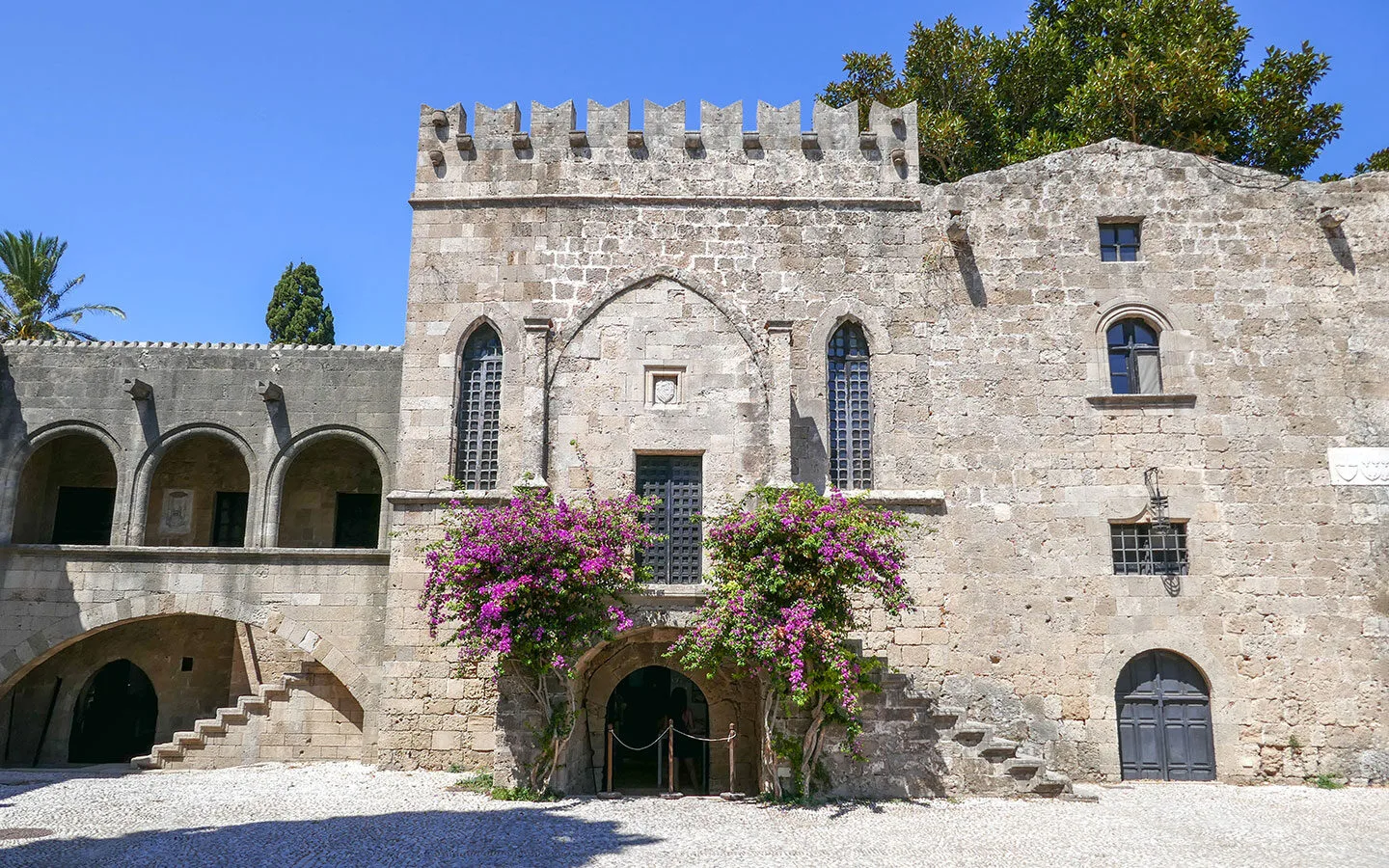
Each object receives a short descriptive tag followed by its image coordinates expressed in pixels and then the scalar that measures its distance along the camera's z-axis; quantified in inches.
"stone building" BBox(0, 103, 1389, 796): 542.3
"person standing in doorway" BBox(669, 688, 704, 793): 582.9
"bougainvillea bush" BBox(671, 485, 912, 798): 464.8
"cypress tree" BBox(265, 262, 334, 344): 1055.0
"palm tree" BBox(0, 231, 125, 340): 989.2
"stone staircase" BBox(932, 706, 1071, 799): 479.8
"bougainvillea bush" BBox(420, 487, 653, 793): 476.7
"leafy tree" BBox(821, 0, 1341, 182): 737.0
